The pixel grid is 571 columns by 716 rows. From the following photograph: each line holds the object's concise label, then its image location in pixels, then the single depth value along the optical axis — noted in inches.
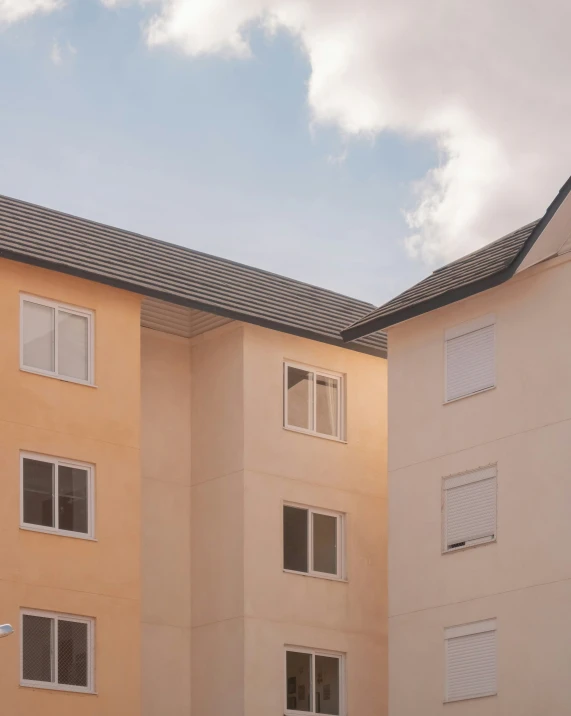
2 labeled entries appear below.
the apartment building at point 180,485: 1056.8
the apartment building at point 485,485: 1025.5
